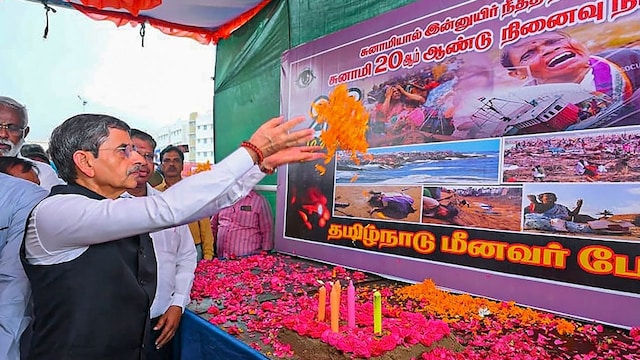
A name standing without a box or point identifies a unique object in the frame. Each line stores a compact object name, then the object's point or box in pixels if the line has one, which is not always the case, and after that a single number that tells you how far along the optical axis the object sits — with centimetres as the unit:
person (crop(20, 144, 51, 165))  347
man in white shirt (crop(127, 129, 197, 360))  210
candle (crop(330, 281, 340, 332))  170
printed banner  189
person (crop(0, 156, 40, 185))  195
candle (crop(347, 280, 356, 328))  174
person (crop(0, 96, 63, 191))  244
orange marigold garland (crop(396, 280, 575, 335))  197
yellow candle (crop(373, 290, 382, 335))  168
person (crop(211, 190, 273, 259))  383
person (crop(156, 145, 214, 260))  341
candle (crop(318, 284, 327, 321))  184
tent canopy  414
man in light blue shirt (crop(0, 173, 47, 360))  169
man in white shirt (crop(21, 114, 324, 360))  117
